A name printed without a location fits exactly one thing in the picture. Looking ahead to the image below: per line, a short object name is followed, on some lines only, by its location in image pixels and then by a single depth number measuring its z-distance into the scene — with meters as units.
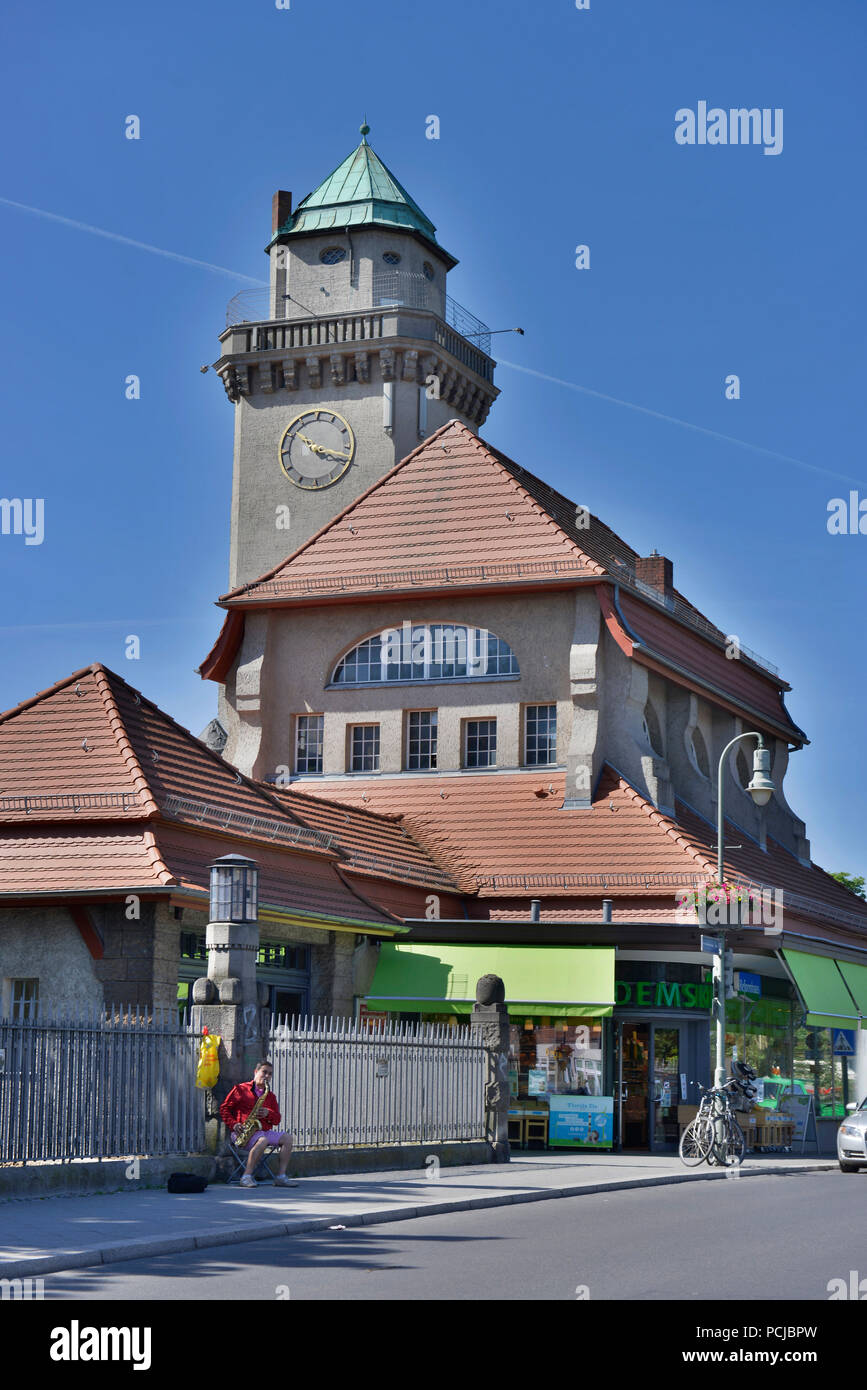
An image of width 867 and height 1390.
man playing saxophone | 20.34
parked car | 28.91
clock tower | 49.75
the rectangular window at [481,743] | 39.16
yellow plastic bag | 20.70
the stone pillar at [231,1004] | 21.20
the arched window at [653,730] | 40.44
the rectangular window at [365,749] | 40.12
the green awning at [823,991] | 35.52
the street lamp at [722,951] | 29.31
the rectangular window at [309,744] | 40.81
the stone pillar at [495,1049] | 26.59
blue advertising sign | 31.73
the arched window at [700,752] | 42.91
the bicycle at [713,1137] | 27.61
